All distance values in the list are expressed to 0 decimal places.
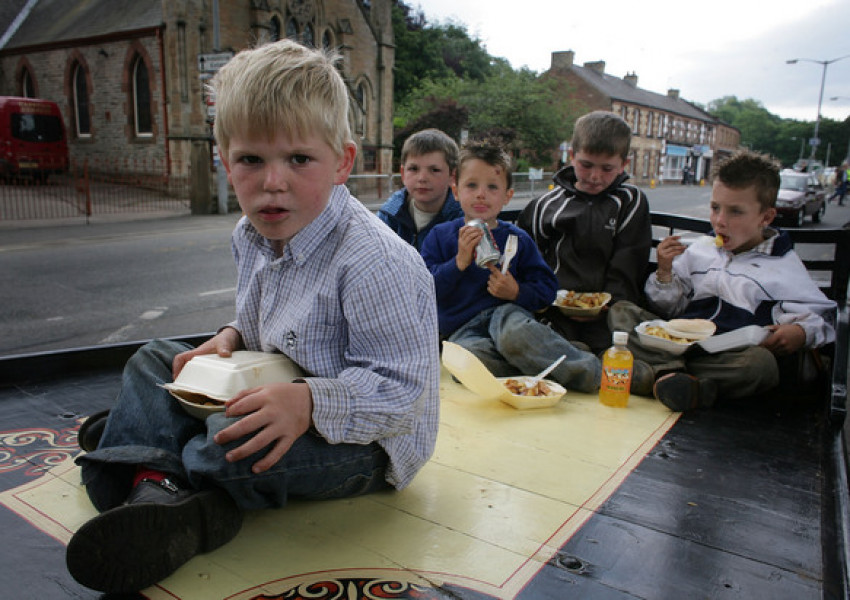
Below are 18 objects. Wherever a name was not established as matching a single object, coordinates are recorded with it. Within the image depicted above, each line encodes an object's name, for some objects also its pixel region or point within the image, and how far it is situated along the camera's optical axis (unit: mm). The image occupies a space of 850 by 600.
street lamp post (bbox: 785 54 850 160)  40469
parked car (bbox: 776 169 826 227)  16922
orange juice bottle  2810
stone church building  20328
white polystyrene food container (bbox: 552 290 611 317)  3367
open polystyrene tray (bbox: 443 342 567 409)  2719
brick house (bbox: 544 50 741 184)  47312
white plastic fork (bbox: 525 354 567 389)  2874
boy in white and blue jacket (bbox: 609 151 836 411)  2854
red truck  20797
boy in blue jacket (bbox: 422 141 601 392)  3084
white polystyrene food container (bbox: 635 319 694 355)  2973
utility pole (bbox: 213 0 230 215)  16617
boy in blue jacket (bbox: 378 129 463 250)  3840
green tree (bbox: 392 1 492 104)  38844
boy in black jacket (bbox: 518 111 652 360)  3582
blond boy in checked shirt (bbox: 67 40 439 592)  1495
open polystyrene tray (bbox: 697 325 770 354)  2910
